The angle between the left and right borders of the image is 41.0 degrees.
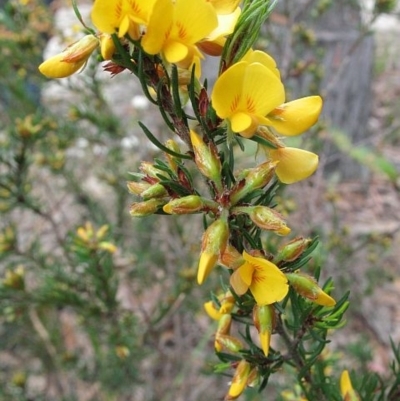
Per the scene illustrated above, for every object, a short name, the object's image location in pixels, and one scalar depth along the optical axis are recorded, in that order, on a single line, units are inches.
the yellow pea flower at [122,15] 3.2
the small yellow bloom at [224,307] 4.2
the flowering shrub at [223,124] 3.3
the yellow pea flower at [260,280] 3.5
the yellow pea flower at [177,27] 3.2
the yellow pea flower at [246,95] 3.4
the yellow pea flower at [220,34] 3.5
